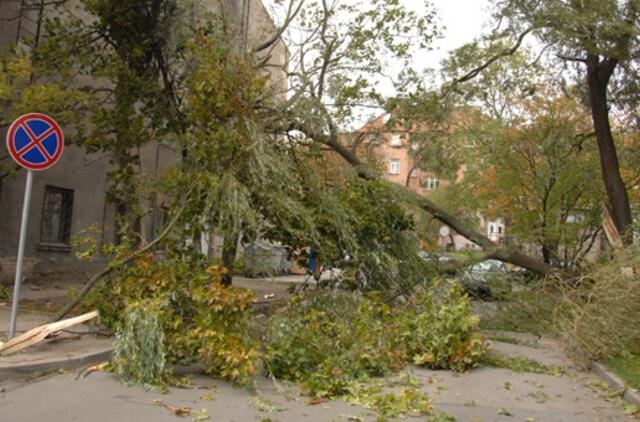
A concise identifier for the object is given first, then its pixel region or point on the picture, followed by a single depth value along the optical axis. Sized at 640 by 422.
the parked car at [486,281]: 12.88
